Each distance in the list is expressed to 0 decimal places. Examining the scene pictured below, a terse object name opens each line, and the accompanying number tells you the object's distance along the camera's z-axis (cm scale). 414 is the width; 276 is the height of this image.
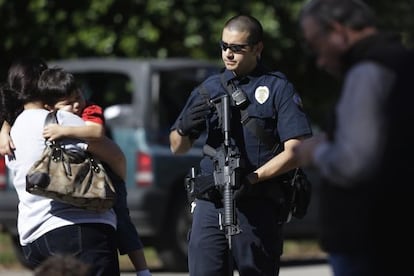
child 1227
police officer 1287
